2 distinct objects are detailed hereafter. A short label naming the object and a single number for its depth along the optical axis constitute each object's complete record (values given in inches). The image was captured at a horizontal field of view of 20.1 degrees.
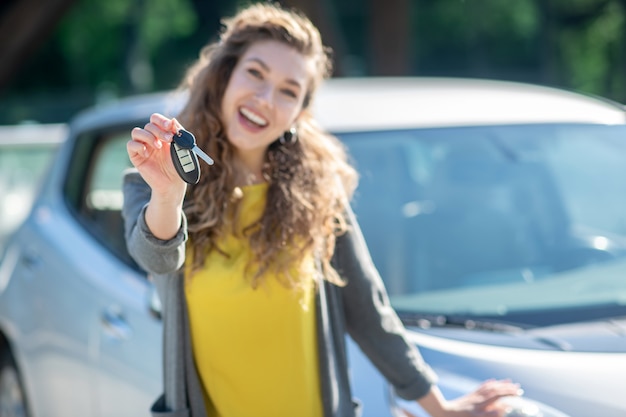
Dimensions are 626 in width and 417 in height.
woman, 139.8
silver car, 192.0
